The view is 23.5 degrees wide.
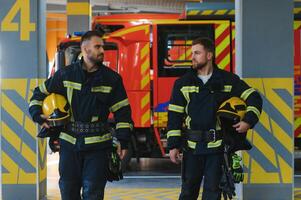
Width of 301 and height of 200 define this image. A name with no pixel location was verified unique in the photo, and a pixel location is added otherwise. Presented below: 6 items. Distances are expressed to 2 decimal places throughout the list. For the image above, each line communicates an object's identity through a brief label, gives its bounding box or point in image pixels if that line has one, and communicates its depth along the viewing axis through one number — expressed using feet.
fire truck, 38.65
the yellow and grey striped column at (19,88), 28.91
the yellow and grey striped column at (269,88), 28.12
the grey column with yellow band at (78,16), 58.06
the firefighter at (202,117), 20.79
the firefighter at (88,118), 19.80
